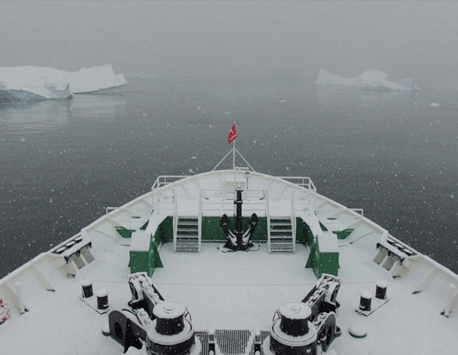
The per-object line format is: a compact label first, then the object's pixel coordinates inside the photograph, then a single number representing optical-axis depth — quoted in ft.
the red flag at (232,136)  59.19
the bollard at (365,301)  38.16
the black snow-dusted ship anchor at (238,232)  50.47
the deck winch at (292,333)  25.21
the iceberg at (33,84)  323.98
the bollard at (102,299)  38.34
